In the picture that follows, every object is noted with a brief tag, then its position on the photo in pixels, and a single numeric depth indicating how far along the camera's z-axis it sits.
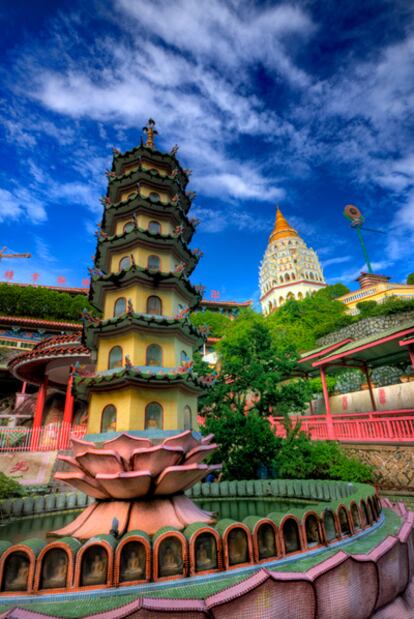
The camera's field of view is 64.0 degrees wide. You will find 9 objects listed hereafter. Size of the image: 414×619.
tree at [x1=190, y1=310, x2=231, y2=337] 49.15
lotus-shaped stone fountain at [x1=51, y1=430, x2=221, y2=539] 6.04
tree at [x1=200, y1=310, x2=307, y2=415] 15.25
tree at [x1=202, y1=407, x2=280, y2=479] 13.09
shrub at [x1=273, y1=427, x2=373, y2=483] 12.19
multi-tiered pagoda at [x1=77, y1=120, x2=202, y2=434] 7.65
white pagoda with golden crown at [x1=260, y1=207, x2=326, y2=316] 75.25
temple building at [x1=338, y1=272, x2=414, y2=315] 48.47
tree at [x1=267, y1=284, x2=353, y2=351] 39.06
